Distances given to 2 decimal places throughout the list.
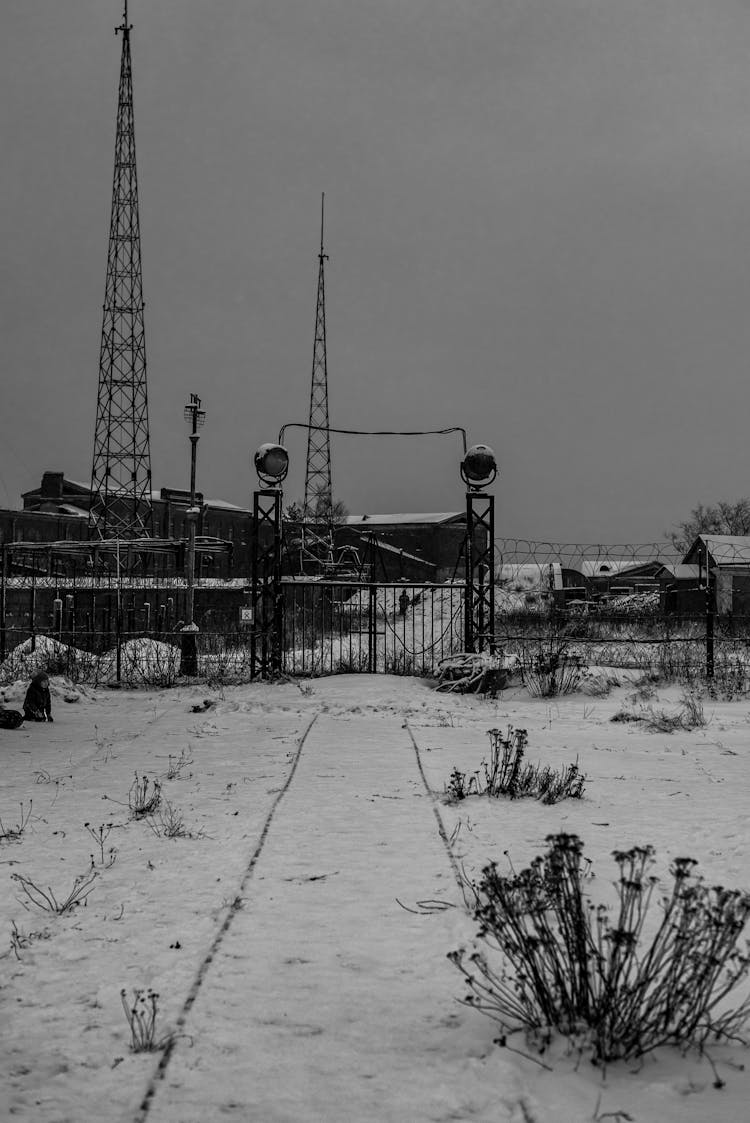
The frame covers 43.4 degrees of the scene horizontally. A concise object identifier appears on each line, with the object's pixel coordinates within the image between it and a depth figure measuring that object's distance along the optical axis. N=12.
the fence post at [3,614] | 19.40
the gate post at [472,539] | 18.33
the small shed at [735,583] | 47.03
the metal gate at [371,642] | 19.42
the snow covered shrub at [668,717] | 12.95
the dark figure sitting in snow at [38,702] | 13.49
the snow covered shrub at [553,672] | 16.66
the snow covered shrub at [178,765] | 9.33
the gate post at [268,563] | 18.30
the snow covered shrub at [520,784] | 8.07
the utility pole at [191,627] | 19.00
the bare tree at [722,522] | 82.19
